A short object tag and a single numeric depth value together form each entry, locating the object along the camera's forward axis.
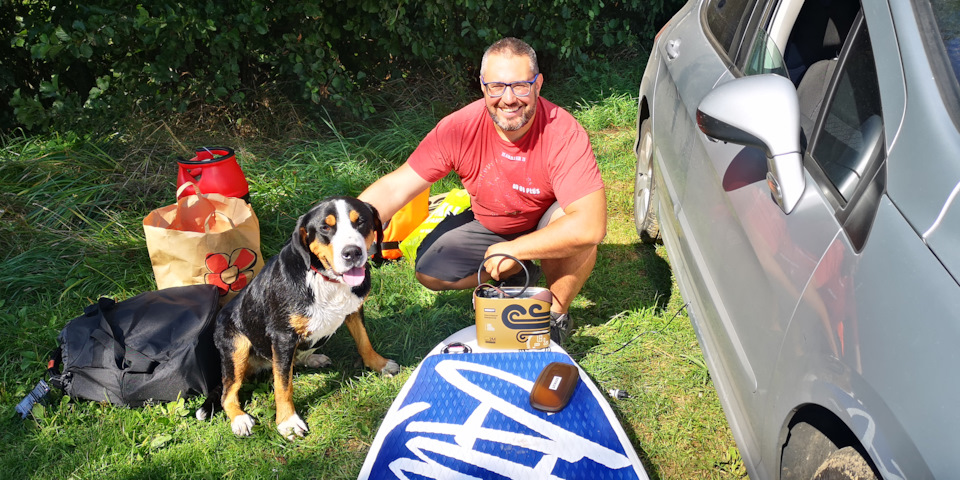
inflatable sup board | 2.31
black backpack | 2.94
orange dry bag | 4.21
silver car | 1.25
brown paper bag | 3.36
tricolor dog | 2.72
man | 2.95
